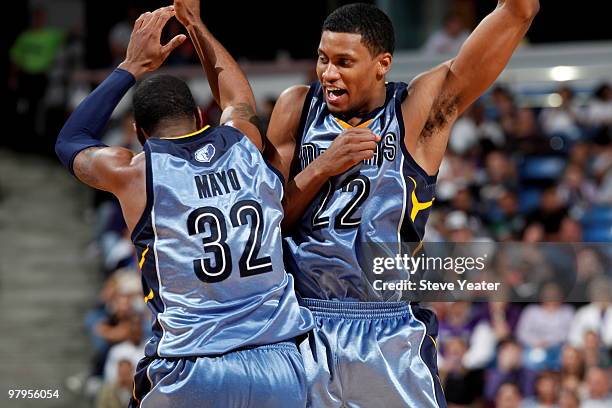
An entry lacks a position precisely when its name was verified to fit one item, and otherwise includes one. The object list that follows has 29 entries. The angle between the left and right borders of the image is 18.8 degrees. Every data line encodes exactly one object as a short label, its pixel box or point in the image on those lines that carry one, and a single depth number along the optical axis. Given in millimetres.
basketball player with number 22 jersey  7393
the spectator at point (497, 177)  18503
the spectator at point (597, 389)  14006
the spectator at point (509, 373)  14588
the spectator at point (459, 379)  14641
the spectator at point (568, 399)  13980
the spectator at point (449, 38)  22788
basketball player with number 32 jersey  6805
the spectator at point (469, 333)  15251
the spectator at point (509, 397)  14271
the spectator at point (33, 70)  24970
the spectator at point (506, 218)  17498
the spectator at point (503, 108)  19812
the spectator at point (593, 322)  14548
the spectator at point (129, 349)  16492
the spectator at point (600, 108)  19640
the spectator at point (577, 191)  17828
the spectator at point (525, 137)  19442
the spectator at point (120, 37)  24022
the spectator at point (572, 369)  14191
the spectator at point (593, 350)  14376
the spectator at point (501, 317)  15461
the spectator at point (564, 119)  19706
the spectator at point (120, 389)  15646
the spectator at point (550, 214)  16876
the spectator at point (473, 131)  19746
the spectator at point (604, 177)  17908
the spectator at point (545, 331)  14985
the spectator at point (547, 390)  14191
